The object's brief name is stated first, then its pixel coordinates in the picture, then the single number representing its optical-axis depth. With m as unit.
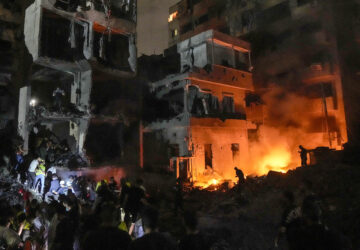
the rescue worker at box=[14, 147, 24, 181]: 12.91
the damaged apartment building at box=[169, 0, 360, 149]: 23.81
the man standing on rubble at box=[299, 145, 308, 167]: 18.59
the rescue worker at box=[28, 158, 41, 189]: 11.64
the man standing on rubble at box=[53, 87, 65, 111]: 16.29
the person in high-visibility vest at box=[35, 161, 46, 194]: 11.62
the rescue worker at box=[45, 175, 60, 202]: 11.43
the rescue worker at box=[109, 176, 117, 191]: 10.64
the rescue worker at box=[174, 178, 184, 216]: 12.84
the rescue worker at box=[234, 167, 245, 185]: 15.78
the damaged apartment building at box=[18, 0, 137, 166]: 16.08
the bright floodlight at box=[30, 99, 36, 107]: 17.00
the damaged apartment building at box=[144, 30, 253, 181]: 20.17
